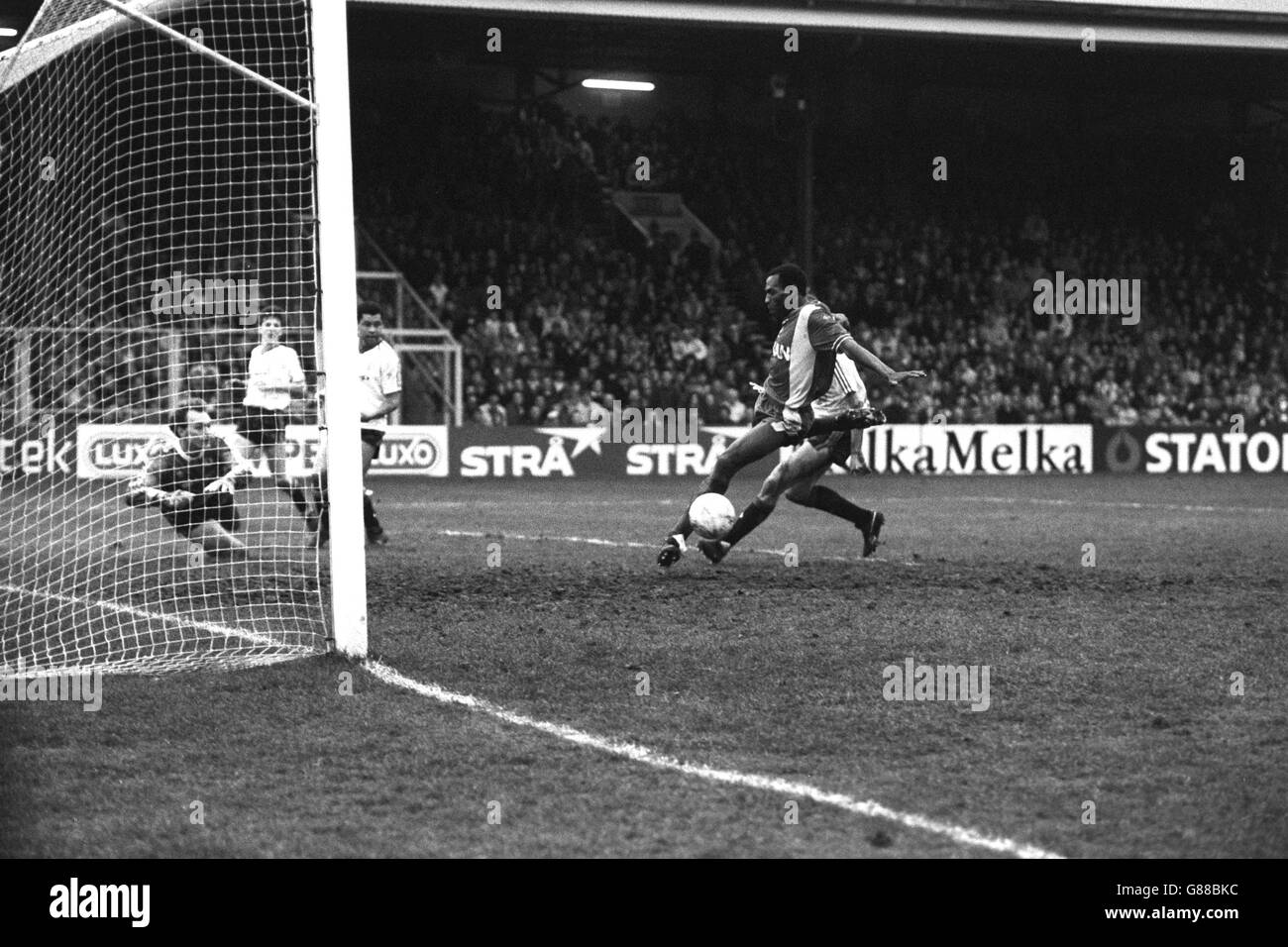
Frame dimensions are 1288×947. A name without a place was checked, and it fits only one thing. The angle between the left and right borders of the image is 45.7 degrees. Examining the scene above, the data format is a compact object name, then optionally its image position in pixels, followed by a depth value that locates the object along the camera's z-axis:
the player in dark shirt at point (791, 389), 10.75
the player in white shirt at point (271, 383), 12.44
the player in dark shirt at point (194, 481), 11.15
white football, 10.94
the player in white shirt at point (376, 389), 13.20
